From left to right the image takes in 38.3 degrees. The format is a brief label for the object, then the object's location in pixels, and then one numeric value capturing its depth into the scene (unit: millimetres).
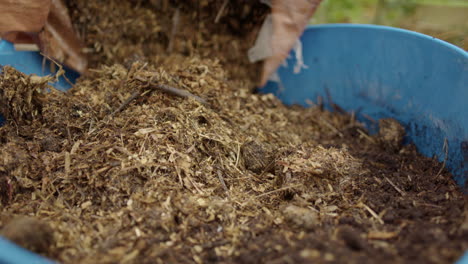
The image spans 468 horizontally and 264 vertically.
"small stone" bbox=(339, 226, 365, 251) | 442
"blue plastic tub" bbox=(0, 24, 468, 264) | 559
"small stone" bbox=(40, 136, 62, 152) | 531
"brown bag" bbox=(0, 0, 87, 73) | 585
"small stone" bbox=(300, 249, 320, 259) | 431
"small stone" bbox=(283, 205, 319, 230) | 476
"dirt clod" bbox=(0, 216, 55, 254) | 438
